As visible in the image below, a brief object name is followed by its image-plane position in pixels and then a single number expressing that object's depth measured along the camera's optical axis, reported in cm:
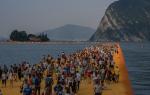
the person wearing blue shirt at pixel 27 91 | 2438
